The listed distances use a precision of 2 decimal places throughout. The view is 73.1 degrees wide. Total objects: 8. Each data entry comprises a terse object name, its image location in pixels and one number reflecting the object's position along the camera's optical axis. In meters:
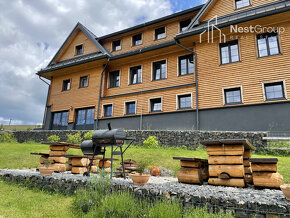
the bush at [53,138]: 14.27
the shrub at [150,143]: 10.88
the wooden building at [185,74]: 11.09
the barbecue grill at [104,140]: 5.11
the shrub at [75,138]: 13.56
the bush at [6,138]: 15.98
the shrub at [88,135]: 12.98
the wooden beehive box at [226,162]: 3.78
